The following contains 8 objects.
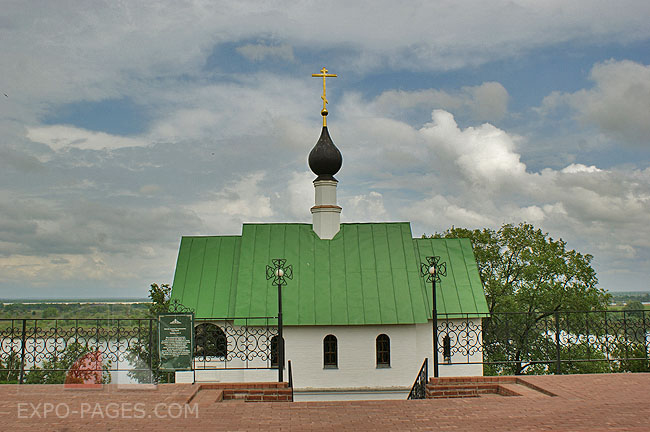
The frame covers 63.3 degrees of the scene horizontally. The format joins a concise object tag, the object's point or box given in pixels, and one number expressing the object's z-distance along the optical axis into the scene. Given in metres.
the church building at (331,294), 18.22
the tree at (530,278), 28.70
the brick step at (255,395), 9.63
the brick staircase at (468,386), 10.04
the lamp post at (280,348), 10.70
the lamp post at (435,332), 10.79
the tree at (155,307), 23.67
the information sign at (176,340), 10.14
